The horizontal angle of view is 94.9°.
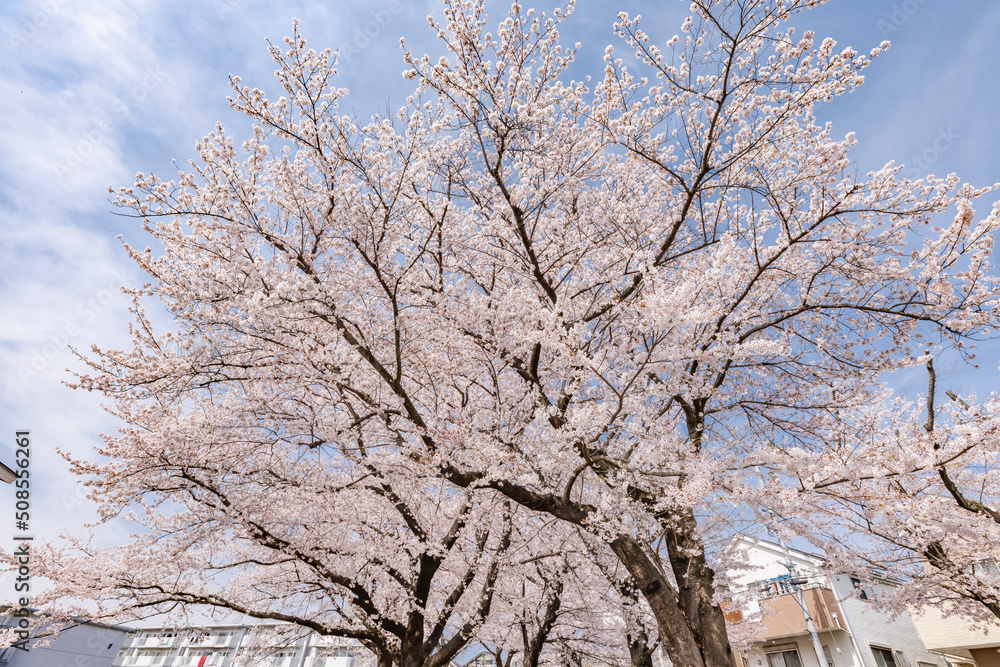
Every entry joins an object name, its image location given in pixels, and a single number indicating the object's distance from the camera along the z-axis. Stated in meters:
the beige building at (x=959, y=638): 15.92
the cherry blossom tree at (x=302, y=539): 7.12
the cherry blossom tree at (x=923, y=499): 5.13
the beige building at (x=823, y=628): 16.58
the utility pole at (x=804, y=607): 16.56
